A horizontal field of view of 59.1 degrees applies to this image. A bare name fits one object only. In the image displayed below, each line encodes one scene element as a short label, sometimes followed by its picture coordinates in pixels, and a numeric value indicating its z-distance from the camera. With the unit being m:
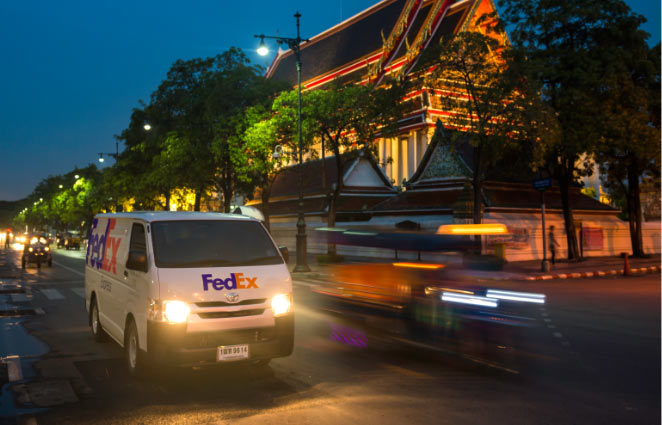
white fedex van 6.69
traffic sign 23.58
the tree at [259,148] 31.02
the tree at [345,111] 29.22
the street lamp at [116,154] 51.96
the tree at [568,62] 25.89
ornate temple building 32.78
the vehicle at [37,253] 29.91
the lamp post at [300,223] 25.05
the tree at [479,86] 24.73
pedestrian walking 29.69
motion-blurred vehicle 9.41
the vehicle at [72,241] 60.72
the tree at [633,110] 25.94
